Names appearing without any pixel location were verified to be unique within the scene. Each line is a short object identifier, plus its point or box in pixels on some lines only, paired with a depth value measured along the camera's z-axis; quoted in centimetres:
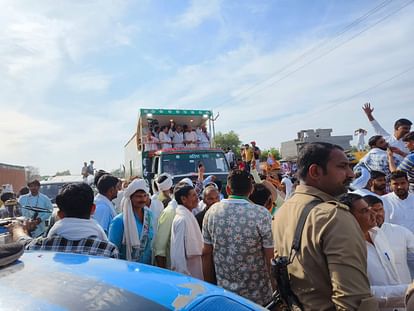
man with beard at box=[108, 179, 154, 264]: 358
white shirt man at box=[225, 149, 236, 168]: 1360
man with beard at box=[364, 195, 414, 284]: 247
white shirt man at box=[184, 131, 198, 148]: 1281
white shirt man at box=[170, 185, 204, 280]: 361
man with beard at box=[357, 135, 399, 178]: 516
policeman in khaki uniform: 164
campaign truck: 1066
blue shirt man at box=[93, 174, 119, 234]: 443
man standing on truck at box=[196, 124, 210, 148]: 1302
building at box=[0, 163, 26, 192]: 2747
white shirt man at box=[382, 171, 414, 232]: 391
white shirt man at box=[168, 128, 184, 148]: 1268
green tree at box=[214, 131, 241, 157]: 7168
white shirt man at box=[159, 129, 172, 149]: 1252
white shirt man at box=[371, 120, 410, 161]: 525
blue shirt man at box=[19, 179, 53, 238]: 667
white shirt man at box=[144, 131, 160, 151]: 1229
